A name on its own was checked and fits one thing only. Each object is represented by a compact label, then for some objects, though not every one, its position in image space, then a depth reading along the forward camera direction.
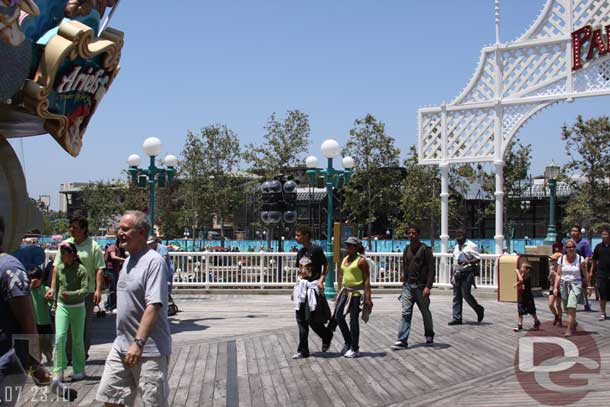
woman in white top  11.13
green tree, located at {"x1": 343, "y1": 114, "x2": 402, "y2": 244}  38.56
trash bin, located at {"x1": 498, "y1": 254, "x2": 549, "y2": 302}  16.34
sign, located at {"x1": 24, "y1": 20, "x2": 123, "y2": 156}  9.12
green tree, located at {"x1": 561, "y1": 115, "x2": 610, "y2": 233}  34.34
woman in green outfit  7.52
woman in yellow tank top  9.31
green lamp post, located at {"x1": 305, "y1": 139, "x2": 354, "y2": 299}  16.53
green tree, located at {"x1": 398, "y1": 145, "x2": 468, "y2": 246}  38.25
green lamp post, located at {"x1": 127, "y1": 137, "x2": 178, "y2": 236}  16.08
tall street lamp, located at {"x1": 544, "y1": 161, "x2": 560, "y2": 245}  24.98
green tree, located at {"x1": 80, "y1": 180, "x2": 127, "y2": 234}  59.56
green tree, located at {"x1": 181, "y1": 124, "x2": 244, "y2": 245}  43.12
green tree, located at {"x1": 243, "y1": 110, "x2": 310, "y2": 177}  37.62
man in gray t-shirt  4.68
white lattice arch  16.72
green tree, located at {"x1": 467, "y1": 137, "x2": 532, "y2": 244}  40.22
